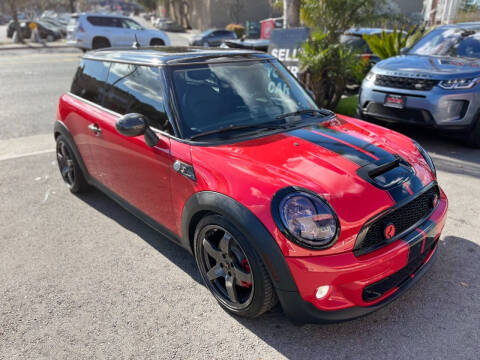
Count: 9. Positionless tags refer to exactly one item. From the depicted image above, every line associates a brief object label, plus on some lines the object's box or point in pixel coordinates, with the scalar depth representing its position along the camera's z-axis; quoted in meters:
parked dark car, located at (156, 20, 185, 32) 46.09
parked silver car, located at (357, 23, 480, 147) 5.17
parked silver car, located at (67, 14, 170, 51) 17.30
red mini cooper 2.08
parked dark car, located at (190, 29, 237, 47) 23.88
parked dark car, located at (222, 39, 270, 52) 14.39
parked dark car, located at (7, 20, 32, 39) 27.23
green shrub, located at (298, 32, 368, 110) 7.17
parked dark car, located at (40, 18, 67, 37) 29.88
